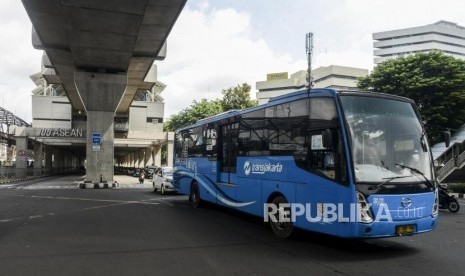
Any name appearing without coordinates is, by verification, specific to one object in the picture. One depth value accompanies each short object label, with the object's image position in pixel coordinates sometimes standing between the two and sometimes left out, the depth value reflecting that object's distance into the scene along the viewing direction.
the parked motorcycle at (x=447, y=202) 15.07
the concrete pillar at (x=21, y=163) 42.53
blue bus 7.44
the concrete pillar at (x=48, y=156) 62.30
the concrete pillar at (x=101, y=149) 28.31
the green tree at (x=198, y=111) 51.88
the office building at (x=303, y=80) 110.50
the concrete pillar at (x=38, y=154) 52.94
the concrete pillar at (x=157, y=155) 63.41
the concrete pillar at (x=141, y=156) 78.32
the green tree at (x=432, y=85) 33.25
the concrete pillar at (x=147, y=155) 69.19
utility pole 28.28
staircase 33.78
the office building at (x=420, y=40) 133.38
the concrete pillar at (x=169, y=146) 54.19
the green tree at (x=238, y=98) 43.31
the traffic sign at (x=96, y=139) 27.38
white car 22.05
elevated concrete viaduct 16.88
